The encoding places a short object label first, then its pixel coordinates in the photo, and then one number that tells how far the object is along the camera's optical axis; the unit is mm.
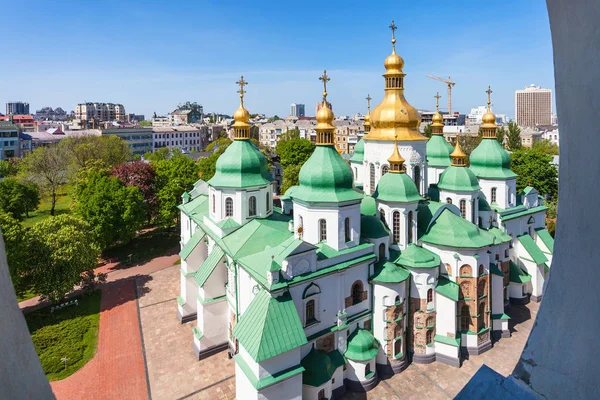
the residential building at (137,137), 85112
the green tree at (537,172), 43812
